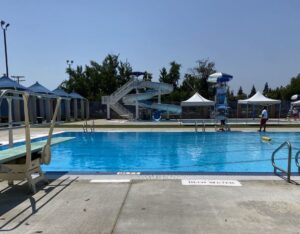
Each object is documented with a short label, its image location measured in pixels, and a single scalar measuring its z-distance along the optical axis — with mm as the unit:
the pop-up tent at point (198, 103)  22704
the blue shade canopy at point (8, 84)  16561
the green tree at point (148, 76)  40102
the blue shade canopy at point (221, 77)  15190
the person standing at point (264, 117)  14172
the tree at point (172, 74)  41305
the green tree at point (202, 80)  40853
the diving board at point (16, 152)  3991
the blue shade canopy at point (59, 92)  22247
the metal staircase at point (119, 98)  25855
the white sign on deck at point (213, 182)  4272
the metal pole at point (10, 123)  4598
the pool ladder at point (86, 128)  14907
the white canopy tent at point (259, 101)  22725
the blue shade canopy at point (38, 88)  19291
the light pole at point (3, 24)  25118
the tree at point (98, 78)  39609
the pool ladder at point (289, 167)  4464
